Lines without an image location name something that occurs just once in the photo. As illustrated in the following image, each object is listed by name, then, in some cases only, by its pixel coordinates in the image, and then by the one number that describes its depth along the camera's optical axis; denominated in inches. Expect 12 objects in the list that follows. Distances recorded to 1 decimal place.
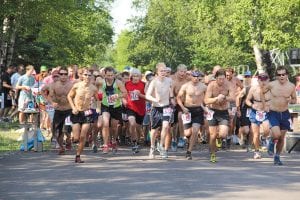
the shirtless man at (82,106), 559.5
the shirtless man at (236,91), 699.4
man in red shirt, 668.1
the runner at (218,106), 578.7
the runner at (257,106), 614.8
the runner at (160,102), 596.7
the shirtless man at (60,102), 628.1
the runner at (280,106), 562.9
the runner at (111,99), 634.8
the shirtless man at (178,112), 685.3
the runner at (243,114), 700.0
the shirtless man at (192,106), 589.9
